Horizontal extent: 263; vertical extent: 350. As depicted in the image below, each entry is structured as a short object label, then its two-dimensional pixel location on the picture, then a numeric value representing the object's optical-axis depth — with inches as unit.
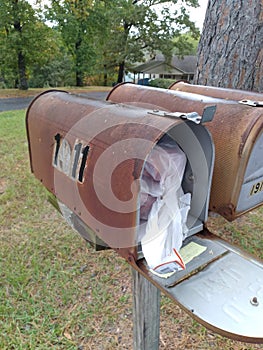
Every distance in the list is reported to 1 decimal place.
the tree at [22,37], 494.3
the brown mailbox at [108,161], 36.2
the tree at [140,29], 689.6
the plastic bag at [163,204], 37.2
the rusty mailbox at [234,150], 43.8
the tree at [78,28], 573.6
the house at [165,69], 939.3
